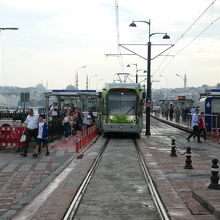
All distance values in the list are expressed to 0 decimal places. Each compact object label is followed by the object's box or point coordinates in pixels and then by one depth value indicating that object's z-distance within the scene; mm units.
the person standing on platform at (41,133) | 15703
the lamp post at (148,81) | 28953
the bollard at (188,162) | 12898
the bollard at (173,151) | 16172
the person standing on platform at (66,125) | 22844
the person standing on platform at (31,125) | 16109
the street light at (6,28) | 30672
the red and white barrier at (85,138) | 18088
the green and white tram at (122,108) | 24859
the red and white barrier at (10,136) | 17378
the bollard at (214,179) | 9266
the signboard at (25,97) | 28625
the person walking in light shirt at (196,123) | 22953
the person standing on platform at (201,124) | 23406
